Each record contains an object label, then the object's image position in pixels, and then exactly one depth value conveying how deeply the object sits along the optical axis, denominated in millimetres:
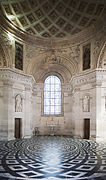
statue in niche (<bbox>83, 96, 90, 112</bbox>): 12151
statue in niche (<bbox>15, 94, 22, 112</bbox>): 12025
